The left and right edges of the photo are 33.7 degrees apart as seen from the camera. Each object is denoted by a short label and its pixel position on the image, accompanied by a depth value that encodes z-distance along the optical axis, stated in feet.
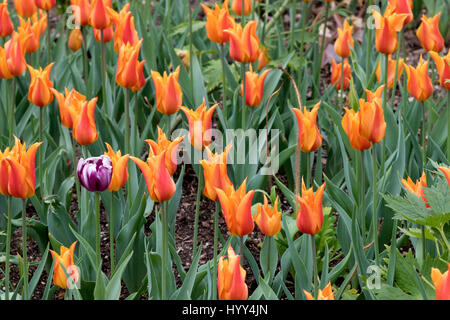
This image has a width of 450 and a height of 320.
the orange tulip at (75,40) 11.56
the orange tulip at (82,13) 9.64
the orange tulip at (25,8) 10.58
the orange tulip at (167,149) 6.22
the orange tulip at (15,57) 8.78
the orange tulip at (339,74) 10.47
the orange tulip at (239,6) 10.25
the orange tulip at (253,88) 8.70
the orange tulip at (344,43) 10.18
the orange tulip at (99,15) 8.94
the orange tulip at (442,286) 4.99
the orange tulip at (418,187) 6.49
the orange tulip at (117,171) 6.56
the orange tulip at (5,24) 9.87
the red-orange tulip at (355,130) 6.59
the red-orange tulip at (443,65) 8.15
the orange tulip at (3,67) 8.87
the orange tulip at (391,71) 9.95
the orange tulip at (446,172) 5.92
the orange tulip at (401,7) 8.96
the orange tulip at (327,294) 5.27
